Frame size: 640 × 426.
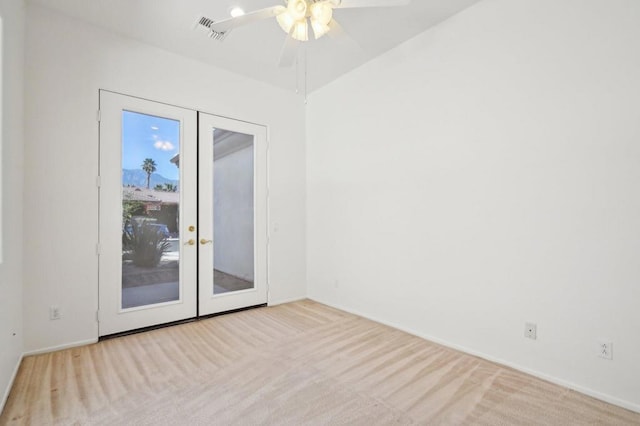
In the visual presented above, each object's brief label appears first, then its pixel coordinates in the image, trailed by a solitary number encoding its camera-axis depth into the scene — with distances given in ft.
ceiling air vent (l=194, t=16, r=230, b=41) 9.73
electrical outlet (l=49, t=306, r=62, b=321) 9.29
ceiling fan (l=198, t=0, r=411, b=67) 6.73
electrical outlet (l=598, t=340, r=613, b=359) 6.83
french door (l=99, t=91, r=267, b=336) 10.46
